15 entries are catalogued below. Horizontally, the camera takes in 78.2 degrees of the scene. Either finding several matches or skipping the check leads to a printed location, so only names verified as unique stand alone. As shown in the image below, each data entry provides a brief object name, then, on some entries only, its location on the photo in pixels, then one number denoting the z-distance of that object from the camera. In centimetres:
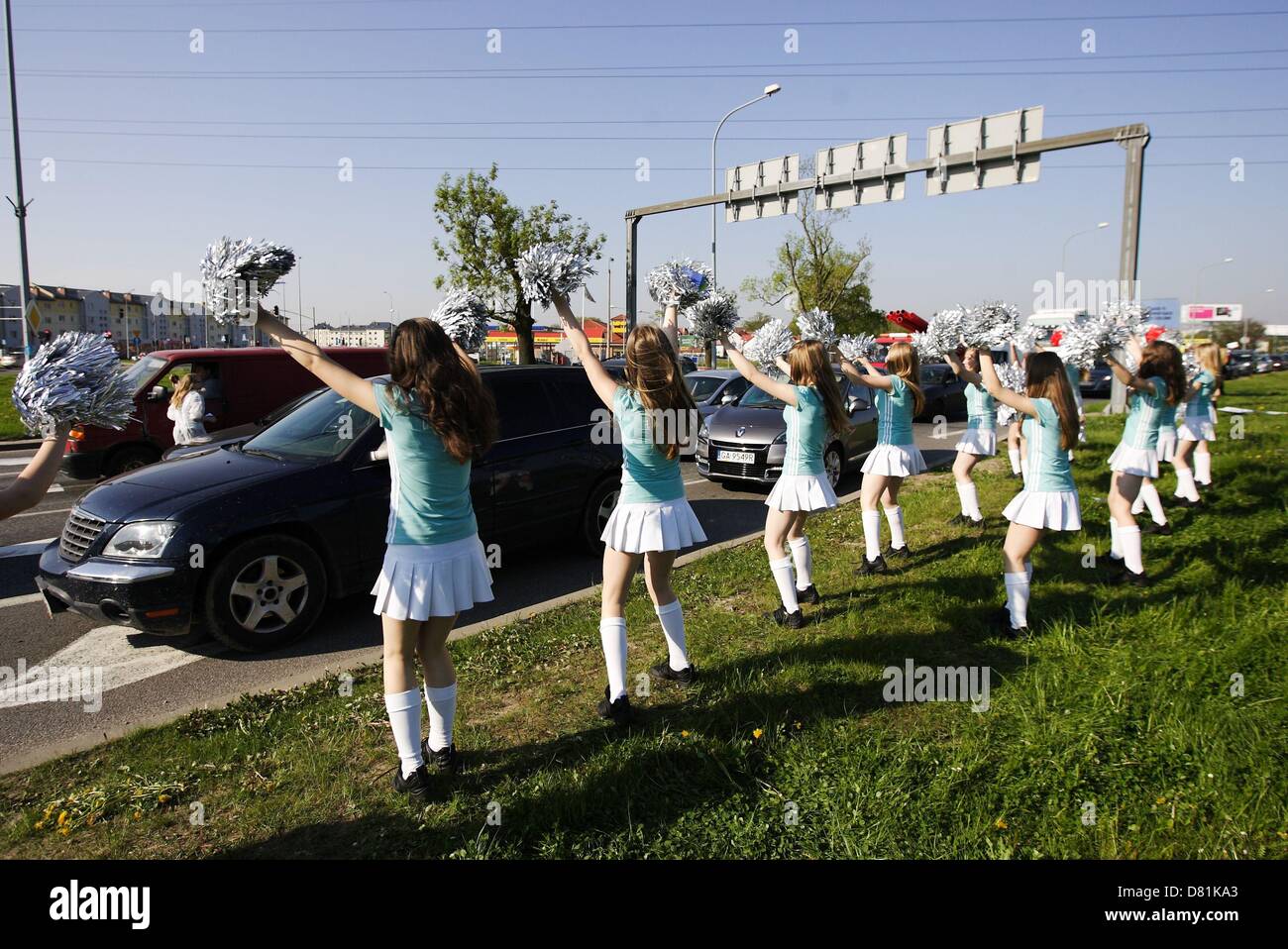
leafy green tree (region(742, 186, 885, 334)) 4162
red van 924
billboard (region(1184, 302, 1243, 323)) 8061
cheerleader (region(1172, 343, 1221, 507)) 808
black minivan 457
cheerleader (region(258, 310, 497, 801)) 301
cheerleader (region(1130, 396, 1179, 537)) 711
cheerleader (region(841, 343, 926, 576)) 634
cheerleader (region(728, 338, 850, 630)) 496
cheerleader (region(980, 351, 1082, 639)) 470
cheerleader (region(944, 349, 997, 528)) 752
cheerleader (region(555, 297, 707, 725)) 368
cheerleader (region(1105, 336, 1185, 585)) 594
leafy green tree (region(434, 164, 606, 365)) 2834
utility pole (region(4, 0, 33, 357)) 1734
